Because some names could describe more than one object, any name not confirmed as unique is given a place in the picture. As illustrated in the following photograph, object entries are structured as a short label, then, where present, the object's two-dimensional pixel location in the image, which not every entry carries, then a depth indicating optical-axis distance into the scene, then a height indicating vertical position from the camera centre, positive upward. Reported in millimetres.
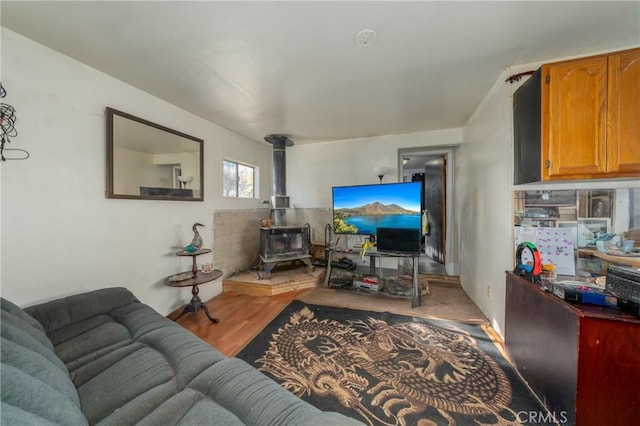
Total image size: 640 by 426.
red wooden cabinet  1069 -745
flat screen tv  3172 +46
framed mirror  2051 +508
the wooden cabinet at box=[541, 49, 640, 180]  1313 +555
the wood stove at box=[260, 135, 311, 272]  3494 -353
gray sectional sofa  731 -762
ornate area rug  1377 -1179
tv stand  2770 -930
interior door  4152 +131
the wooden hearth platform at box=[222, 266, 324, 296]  3211 -1040
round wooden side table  2346 -724
